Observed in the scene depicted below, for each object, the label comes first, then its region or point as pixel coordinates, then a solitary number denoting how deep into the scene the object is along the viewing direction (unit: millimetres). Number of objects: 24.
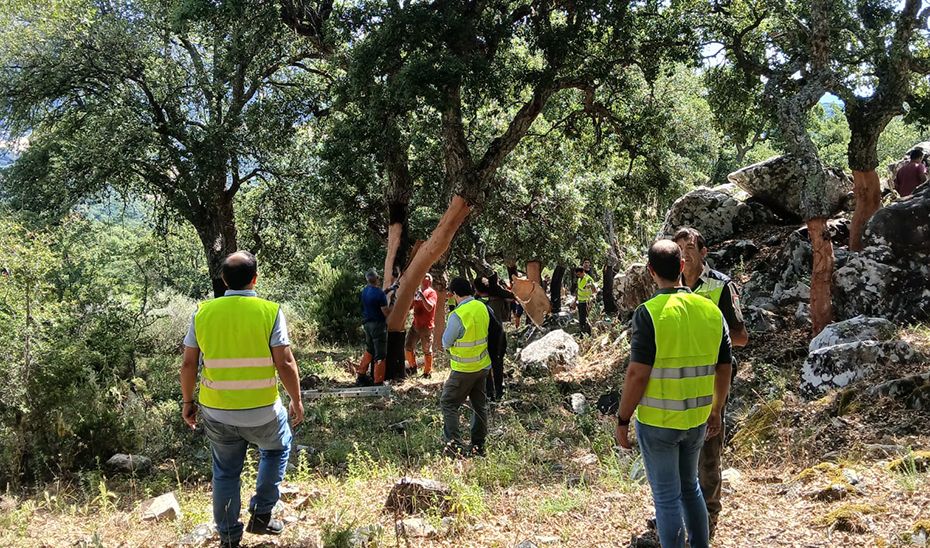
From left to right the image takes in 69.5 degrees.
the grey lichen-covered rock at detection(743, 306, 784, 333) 9242
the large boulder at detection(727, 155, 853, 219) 12039
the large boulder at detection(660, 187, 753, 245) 12508
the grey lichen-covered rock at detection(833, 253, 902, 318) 8289
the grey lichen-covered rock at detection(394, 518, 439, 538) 4148
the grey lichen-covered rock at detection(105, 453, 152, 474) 6734
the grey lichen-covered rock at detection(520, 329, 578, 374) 10744
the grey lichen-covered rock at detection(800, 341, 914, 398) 6379
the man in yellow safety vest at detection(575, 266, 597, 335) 14805
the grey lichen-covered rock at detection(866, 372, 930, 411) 5648
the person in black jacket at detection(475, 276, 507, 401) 7031
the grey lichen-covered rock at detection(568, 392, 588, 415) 8250
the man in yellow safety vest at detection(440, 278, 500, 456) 6164
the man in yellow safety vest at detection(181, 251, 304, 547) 3883
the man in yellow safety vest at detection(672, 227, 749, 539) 3895
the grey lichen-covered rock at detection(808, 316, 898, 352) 7109
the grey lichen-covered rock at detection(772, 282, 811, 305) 9688
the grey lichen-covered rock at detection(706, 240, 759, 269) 11477
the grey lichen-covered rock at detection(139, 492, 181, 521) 4715
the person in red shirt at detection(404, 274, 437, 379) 11656
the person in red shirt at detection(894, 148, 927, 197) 10633
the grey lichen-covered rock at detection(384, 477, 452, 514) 4504
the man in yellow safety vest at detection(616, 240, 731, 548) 3197
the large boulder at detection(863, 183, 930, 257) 8344
